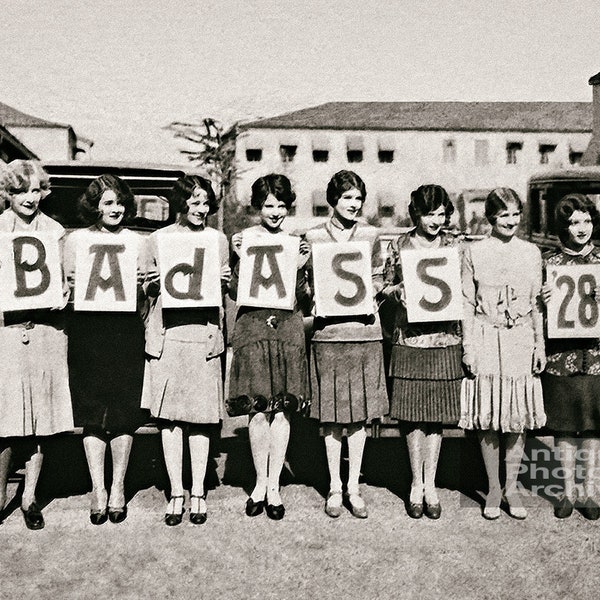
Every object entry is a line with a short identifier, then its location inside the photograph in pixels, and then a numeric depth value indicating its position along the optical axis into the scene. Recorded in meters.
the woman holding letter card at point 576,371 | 4.30
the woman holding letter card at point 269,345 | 4.23
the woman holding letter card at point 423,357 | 4.29
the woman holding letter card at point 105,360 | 4.15
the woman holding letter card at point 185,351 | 4.19
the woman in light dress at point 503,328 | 4.23
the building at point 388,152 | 28.22
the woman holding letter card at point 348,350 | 4.29
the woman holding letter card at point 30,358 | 4.05
